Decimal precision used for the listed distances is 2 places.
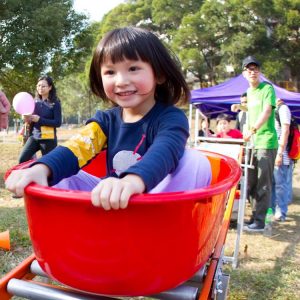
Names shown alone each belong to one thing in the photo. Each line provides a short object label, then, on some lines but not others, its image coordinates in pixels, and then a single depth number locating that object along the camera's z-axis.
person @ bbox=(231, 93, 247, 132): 3.81
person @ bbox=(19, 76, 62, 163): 3.96
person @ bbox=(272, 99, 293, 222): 3.62
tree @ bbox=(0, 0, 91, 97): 9.61
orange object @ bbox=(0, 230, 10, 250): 2.49
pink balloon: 3.98
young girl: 0.99
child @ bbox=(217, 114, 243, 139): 3.91
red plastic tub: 0.76
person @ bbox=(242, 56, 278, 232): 3.08
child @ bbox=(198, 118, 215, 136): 5.66
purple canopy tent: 5.80
